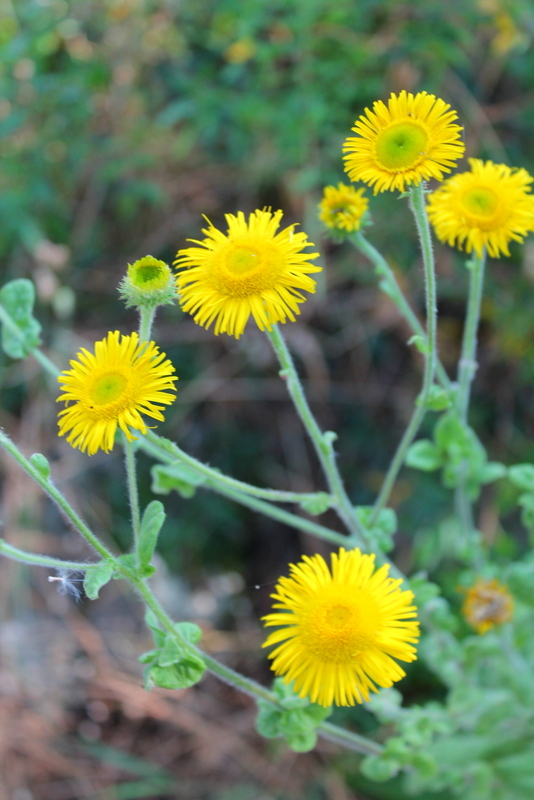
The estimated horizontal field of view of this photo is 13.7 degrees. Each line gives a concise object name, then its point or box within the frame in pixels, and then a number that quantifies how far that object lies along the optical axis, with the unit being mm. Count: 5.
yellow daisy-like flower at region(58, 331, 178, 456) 376
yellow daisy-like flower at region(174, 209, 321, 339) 382
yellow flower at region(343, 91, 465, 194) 378
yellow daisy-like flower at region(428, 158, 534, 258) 409
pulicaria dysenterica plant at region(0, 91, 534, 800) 378
